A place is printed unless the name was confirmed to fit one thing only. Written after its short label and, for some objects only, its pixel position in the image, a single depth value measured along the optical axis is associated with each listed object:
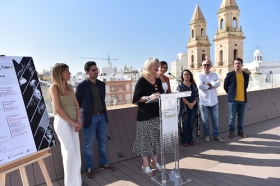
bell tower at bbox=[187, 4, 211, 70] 45.12
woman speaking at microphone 2.54
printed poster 1.67
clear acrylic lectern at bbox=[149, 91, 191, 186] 2.35
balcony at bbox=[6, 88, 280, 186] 2.54
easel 1.62
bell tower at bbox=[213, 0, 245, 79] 37.69
